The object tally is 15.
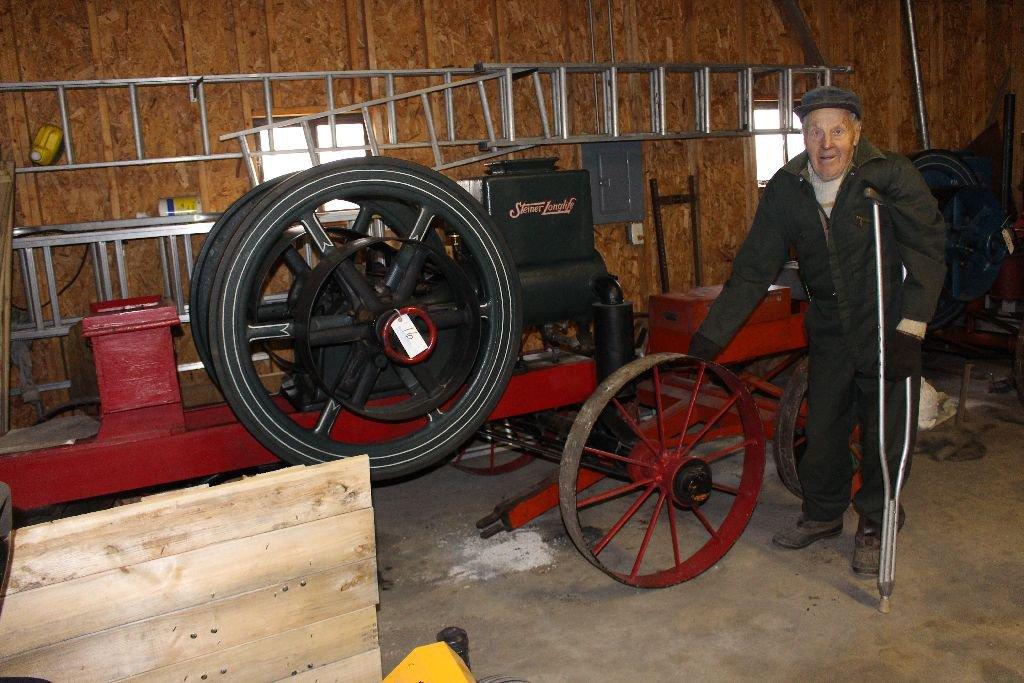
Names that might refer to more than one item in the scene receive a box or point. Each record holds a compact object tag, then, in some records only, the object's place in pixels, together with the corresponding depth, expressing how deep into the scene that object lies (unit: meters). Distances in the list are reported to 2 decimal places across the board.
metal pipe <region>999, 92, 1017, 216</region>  6.59
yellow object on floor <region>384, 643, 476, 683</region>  1.93
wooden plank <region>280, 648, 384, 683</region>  2.24
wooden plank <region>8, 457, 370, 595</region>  1.90
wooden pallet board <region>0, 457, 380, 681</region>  1.91
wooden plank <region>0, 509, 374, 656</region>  1.89
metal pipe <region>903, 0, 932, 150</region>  7.18
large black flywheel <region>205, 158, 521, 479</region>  2.72
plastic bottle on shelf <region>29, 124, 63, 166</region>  4.90
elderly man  3.04
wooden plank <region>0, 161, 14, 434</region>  4.15
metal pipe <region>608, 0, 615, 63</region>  6.24
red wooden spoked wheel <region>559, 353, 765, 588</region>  3.12
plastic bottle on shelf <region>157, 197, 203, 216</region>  5.14
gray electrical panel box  6.12
